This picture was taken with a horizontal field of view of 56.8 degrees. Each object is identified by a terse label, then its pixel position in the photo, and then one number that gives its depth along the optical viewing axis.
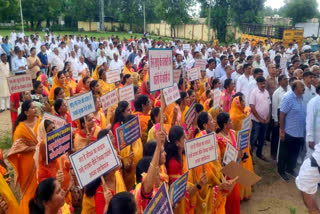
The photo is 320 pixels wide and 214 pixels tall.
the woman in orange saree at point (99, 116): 5.16
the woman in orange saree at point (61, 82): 7.11
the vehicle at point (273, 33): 20.11
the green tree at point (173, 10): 39.22
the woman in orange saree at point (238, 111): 5.27
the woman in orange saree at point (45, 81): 6.91
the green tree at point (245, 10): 32.69
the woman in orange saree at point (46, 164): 3.34
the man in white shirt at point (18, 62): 10.90
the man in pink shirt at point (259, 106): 5.77
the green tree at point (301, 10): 37.28
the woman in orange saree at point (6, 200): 2.97
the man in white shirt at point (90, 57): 14.88
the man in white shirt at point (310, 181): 2.99
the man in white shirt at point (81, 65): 10.91
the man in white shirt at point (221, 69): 9.12
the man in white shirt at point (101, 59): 12.55
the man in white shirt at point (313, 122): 4.68
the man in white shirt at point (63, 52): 13.76
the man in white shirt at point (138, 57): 13.13
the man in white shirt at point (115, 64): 11.68
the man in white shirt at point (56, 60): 11.35
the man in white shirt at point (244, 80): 7.12
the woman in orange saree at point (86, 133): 4.16
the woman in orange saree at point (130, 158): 3.84
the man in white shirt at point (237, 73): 8.24
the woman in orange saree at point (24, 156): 3.85
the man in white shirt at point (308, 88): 5.62
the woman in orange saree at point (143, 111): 4.72
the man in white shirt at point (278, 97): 5.92
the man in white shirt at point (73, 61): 10.84
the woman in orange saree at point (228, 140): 3.88
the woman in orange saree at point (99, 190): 2.76
